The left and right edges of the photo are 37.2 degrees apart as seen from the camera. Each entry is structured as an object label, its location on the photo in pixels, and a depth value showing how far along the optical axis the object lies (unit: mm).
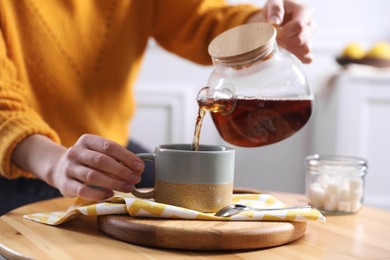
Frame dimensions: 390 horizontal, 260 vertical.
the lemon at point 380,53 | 2154
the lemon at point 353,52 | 2152
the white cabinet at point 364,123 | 2133
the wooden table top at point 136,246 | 676
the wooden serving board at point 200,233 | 688
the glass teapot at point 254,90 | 823
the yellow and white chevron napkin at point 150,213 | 748
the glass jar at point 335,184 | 942
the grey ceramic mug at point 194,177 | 766
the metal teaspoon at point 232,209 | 766
